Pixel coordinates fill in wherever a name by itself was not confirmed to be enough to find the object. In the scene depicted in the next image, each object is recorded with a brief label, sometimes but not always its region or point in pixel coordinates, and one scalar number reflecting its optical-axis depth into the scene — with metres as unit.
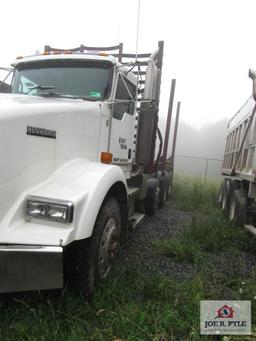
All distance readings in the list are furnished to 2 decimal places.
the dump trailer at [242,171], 5.61
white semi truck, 2.21
